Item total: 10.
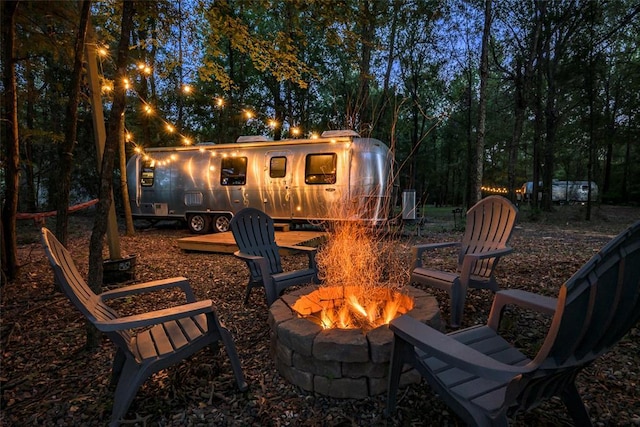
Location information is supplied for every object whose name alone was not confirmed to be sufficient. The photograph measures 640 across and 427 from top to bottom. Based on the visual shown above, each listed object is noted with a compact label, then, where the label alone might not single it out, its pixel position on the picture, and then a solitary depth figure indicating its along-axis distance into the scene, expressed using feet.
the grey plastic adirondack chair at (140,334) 5.19
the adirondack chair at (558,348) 3.51
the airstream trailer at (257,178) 24.09
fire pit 5.80
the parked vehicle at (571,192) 65.78
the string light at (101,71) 13.37
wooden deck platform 19.04
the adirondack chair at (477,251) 8.73
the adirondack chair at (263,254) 9.69
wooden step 25.29
